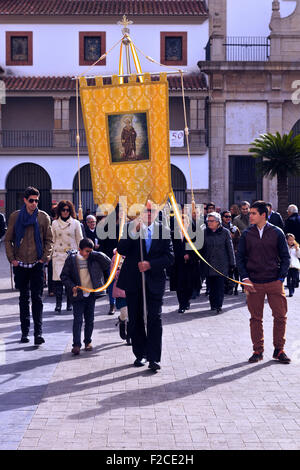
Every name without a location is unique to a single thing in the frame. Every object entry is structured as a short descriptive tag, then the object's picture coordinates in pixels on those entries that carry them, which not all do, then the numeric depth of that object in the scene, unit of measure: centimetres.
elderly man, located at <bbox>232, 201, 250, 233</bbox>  1600
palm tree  2744
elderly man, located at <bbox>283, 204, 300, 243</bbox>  1667
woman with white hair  1320
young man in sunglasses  954
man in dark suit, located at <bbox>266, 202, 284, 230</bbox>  1543
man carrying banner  818
